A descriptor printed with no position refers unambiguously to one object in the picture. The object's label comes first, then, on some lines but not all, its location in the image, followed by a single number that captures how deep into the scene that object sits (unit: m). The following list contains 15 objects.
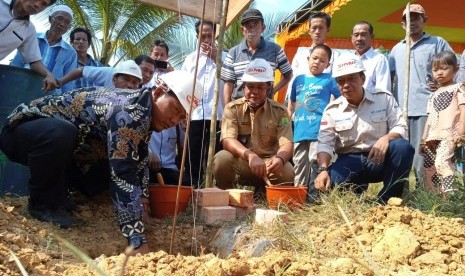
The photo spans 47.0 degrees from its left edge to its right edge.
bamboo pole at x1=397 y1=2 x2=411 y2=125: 4.61
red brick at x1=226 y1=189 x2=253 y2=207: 3.60
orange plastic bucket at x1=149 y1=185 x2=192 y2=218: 3.49
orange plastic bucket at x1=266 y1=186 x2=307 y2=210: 3.44
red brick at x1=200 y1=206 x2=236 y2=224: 3.48
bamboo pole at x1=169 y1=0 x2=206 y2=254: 2.39
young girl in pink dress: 3.90
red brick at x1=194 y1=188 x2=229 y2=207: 3.54
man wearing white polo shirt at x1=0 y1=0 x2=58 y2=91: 3.66
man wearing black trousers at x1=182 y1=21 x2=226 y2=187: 4.51
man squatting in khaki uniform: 3.99
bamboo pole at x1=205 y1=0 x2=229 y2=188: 4.14
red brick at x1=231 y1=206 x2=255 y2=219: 3.58
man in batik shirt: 2.84
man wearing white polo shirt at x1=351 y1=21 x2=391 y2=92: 4.57
